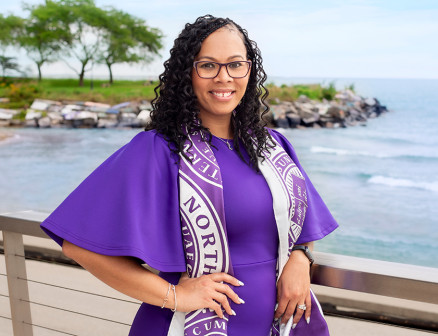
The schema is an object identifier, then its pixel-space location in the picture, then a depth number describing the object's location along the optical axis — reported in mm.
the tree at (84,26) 24078
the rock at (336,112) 23902
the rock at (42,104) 21609
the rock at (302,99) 23148
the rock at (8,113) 22453
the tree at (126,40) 23984
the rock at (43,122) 22984
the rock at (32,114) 22312
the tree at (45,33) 23450
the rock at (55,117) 22812
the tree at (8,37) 21938
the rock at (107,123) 22050
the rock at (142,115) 20859
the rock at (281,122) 21266
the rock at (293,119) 21975
